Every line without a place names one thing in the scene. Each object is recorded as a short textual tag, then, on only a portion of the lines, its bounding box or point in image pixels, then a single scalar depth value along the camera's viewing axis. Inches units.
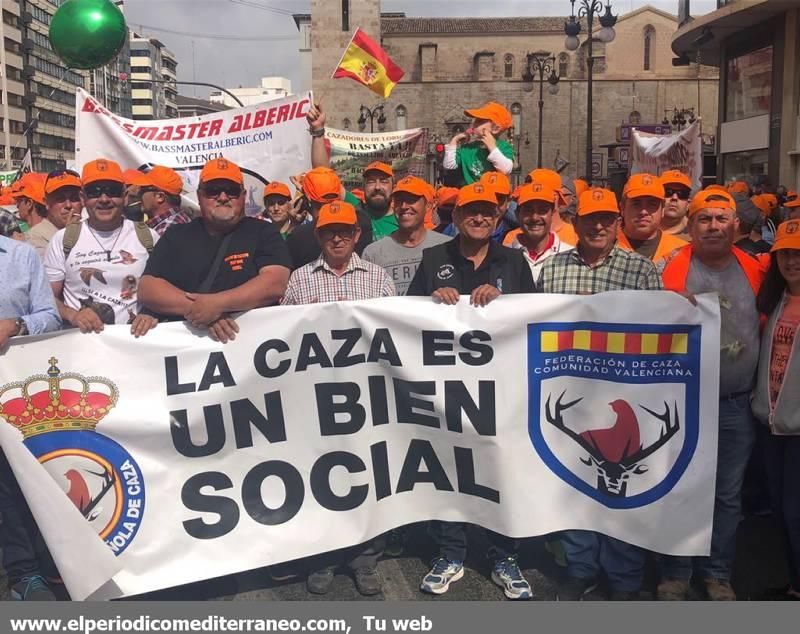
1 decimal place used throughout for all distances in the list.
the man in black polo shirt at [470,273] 152.9
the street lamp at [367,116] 2098.7
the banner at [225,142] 255.8
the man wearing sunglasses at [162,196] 225.0
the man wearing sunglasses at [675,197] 200.8
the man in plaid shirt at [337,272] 159.6
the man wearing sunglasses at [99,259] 169.0
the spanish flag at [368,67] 354.9
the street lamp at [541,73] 1210.0
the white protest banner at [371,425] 145.2
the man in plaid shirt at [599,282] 147.9
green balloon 270.1
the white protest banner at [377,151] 439.8
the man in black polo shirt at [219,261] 148.2
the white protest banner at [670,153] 400.5
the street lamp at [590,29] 732.0
